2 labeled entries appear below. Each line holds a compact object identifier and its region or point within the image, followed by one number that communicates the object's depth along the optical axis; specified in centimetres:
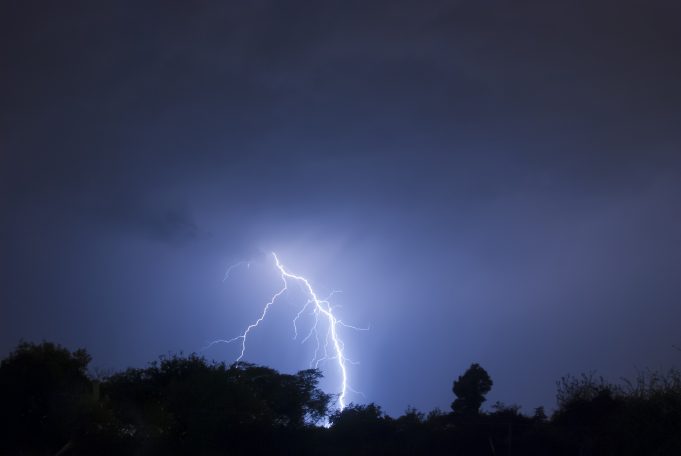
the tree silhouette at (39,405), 3706
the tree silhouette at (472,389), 5556
